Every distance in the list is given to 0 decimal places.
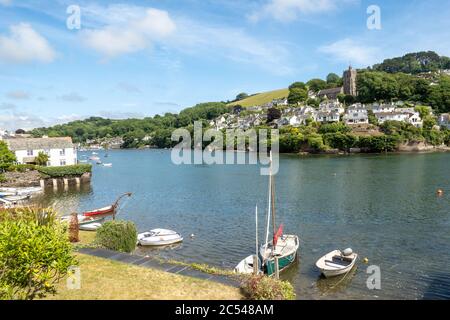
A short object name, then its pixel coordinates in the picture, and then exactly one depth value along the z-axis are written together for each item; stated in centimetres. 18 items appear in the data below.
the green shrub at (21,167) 7639
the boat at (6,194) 5978
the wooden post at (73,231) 2703
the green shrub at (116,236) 2339
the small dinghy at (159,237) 3319
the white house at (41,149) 8256
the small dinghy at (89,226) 3756
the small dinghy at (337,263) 2473
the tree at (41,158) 8044
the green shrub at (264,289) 1360
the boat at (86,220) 3949
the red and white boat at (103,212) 4328
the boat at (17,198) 5416
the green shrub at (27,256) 1203
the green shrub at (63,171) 7319
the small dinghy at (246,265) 2475
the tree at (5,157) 7316
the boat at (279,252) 2489
